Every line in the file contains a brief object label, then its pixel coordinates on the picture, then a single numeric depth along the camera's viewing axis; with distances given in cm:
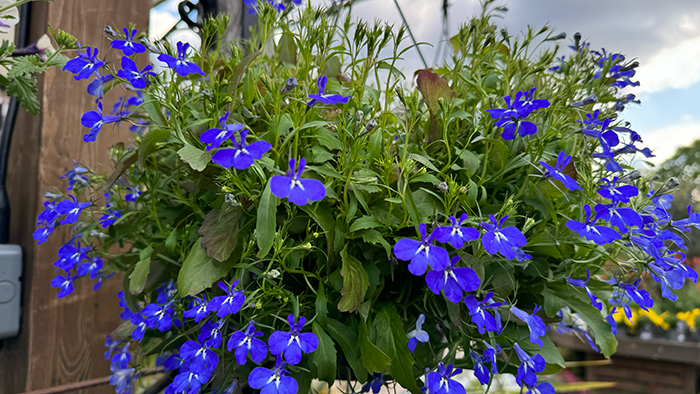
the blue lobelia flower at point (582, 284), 53
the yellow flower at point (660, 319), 331
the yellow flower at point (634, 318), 328
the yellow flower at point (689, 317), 327
